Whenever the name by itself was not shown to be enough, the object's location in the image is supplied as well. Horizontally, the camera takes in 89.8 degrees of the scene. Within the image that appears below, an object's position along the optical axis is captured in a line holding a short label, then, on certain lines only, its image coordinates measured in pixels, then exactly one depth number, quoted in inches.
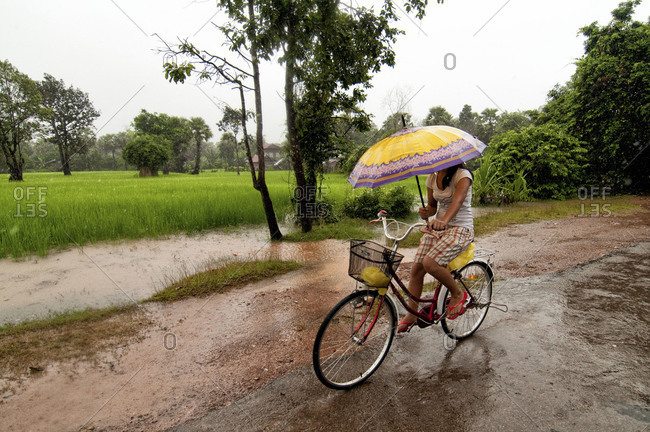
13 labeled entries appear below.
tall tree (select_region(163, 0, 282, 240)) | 219.9
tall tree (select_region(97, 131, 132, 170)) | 2844.5
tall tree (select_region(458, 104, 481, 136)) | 1705.3
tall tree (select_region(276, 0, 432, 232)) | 239.0
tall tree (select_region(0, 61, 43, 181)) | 823.7
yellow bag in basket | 89.1
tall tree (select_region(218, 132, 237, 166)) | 2259.8
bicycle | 90.0
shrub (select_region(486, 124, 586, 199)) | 471.8
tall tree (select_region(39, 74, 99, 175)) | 1386.6
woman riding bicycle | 99.3
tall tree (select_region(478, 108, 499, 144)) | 1489.9
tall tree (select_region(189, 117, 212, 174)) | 1668.9
